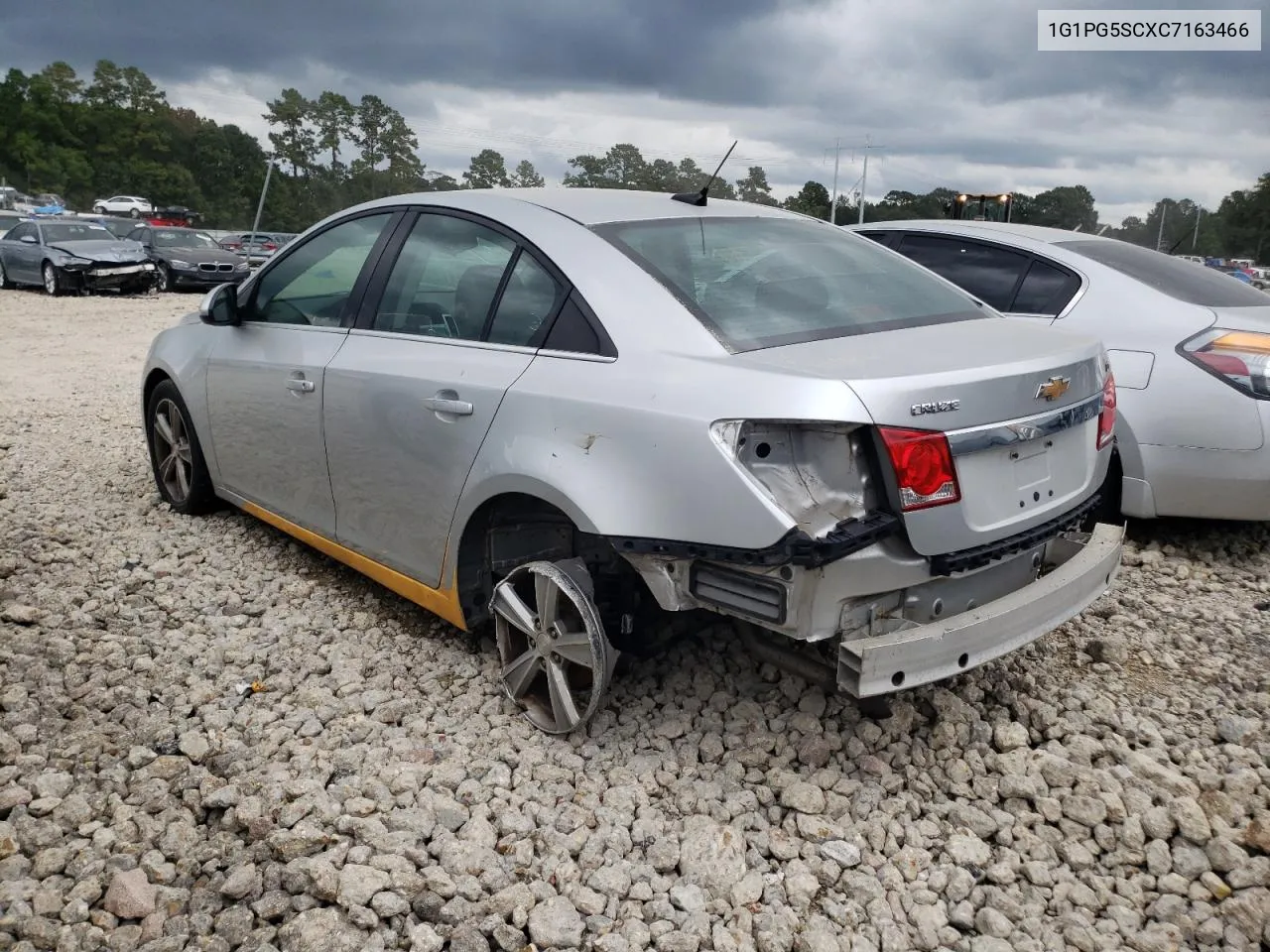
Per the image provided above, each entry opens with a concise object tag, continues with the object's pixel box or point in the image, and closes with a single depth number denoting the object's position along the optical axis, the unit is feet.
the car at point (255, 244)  88.39
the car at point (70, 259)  64.39
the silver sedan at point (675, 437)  8.41
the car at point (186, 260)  71.36
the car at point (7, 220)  98.21
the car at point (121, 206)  197.98
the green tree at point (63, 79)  303.48
